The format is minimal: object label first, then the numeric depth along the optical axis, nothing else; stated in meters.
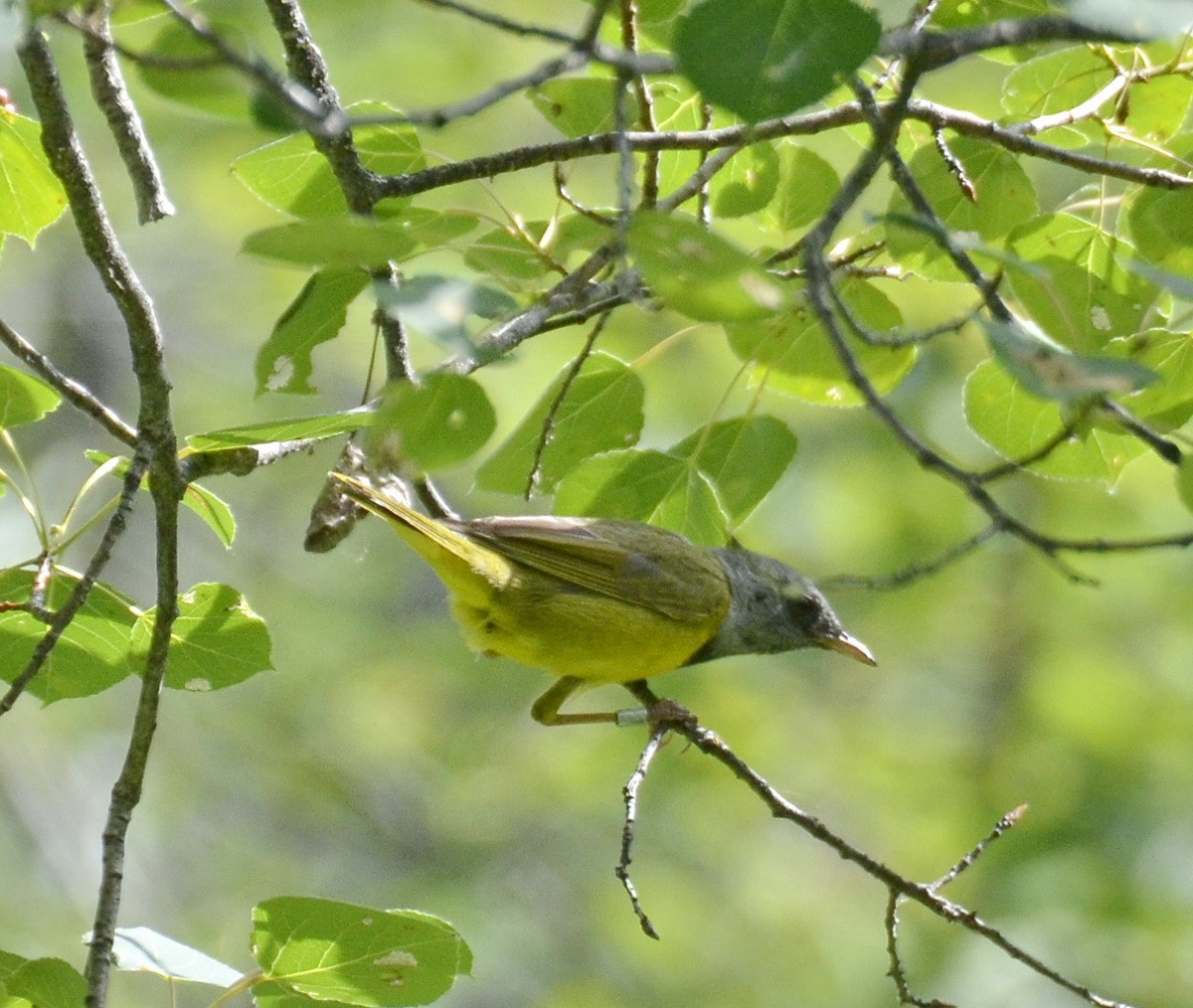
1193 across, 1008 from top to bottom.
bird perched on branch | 8.43
